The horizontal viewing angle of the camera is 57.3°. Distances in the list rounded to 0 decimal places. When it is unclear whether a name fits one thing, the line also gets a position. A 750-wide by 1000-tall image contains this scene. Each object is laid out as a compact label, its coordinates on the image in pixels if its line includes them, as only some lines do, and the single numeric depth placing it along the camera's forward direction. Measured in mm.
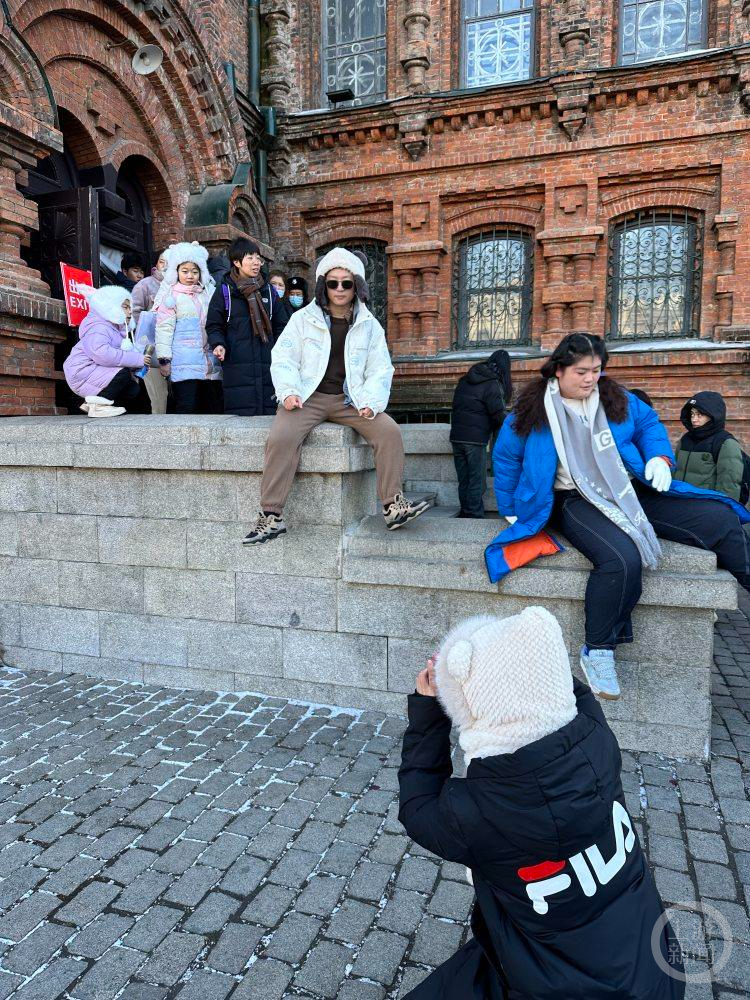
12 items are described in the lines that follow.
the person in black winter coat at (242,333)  5461
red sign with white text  6754
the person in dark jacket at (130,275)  7992
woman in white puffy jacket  4082
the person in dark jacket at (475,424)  6379
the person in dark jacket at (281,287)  5930
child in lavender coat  5273
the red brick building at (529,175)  10898
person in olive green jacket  5434
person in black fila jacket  1507
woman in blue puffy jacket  3545
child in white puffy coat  5758
